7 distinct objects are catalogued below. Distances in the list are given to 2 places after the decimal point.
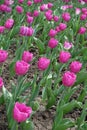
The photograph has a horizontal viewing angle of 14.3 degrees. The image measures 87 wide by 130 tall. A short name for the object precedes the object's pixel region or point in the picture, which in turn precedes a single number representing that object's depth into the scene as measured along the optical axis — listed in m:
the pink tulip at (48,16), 3.95
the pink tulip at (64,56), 2.62
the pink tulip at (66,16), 4.04
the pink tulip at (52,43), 2.94
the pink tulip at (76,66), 2.48
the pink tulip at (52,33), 3.30
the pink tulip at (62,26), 3.55
